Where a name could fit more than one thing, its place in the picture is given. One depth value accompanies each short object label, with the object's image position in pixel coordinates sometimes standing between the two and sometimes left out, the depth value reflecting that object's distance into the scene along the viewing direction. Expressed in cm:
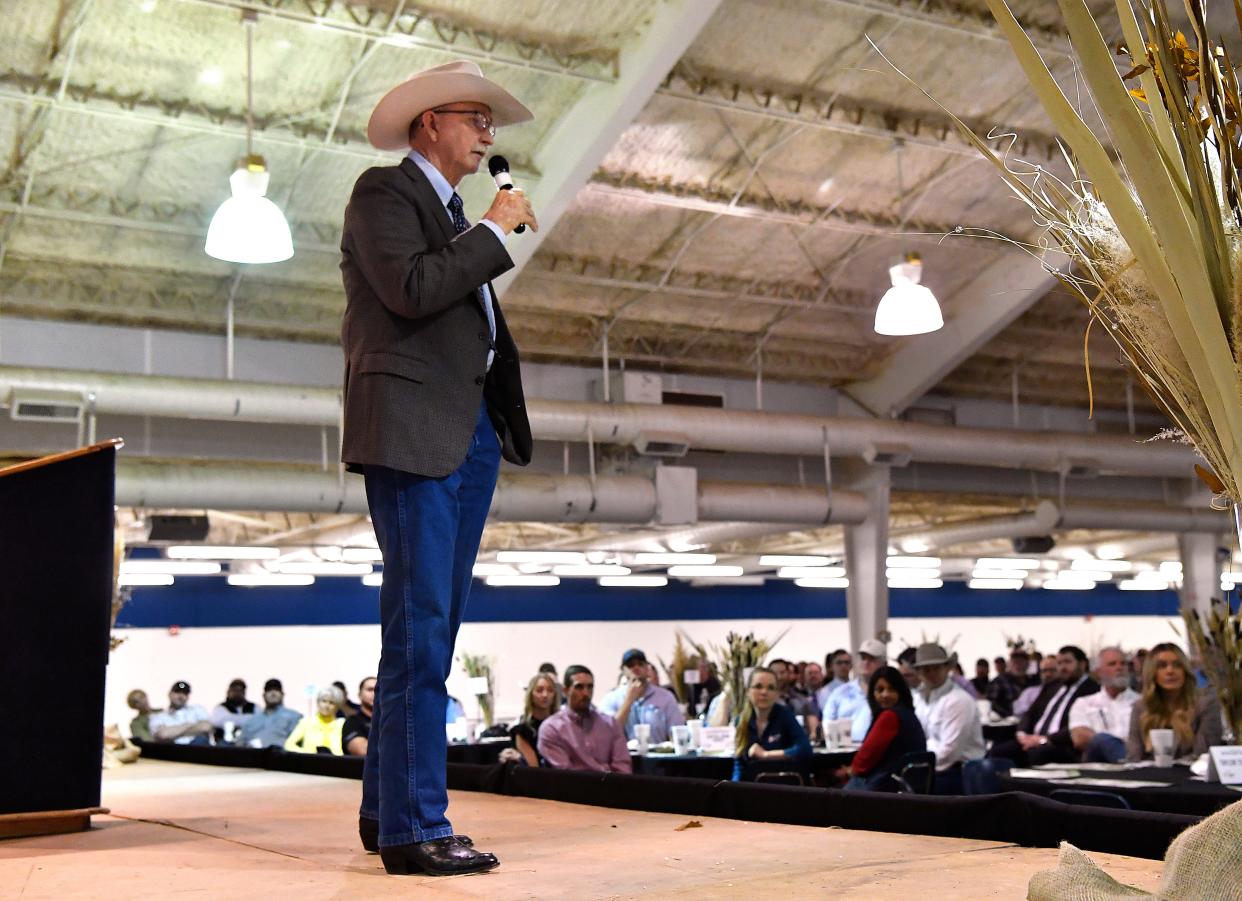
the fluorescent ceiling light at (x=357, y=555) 1459
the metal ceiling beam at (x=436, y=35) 686
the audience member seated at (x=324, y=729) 905
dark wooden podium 238
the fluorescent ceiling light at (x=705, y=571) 1872
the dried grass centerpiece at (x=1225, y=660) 444
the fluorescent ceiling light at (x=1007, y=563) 1911
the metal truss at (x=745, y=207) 879
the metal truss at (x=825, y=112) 809
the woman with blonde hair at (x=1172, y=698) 533
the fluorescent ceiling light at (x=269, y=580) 1762
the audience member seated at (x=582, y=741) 598
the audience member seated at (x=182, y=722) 1162
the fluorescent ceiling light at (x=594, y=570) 1886
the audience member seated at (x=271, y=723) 1229
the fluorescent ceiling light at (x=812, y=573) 1959
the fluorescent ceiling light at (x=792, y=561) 1711
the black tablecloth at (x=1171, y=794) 374
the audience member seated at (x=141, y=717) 1196
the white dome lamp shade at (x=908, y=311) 725
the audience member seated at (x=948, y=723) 621
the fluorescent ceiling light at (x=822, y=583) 2184
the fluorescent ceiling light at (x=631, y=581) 2049
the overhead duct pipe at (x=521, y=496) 939
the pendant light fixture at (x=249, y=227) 568
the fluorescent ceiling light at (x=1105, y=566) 2064
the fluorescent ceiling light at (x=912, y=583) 2122
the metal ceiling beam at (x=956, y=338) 1020
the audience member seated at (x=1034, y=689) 947
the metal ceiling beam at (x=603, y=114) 720
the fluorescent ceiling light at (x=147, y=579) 1662
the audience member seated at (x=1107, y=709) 672
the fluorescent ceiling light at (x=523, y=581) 1922
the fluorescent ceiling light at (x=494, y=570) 1752
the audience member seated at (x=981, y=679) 1330
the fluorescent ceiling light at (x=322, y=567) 1717
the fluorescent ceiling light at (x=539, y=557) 1522
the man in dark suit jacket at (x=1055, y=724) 687
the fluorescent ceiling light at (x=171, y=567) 1571
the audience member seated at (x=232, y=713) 1268
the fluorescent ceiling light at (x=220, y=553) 1441
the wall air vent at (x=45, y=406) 822
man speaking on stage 184
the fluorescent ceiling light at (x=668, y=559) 1675
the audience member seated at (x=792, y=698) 1016
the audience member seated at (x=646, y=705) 859
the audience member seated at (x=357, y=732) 695
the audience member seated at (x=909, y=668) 962
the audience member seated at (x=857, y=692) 968
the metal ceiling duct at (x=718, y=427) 859
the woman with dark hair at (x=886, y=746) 577
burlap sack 102
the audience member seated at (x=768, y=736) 667
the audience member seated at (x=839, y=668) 1079
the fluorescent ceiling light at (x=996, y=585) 2323
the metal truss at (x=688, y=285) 999
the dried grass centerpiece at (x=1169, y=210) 107
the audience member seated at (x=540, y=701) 800
